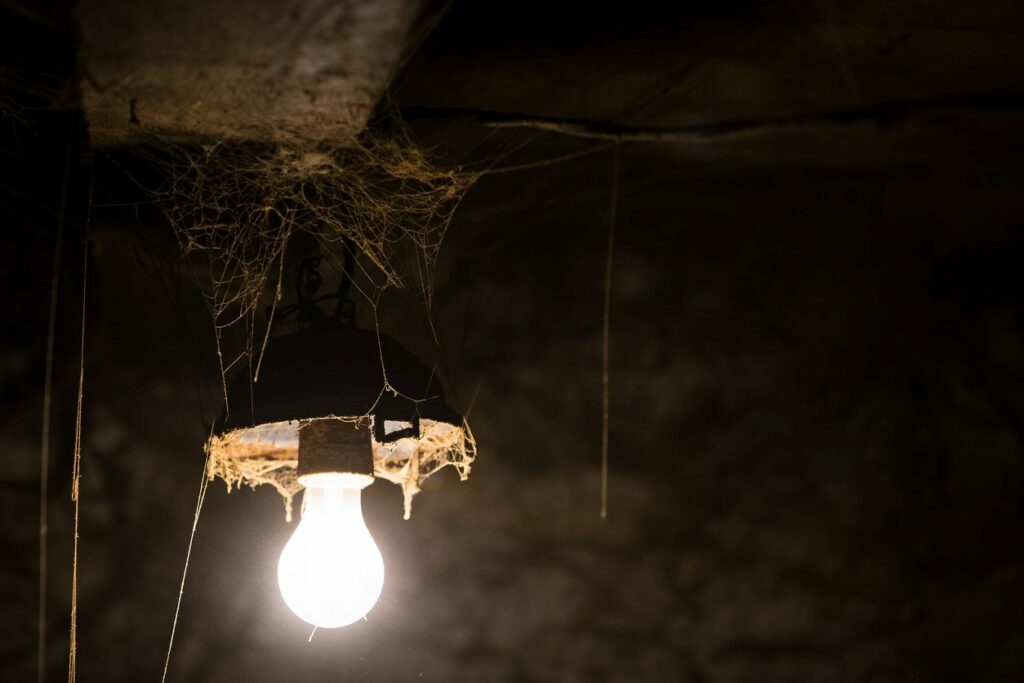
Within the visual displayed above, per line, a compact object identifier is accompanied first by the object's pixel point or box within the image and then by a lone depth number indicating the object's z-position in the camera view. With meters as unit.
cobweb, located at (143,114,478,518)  1.12
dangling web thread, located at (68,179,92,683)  1.15
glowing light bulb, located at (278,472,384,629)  1.03
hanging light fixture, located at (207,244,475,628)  1.01
